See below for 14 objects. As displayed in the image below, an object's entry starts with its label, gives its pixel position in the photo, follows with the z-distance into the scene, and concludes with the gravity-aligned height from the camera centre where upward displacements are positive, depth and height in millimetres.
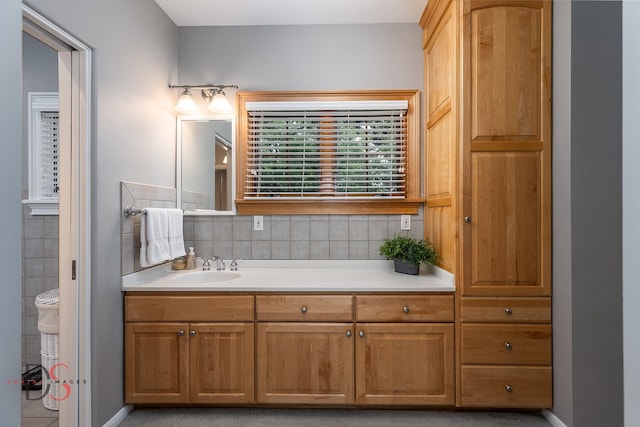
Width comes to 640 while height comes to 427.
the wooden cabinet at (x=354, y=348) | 2016 -807
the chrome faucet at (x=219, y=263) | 2578 -388
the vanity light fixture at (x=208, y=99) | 2592 +859
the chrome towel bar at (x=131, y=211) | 2016 +7
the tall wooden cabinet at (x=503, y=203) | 1956 +51
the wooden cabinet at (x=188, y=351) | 2033 -824
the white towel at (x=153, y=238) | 2084 -157
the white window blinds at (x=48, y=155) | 2209 +372
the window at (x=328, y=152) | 2617 +460
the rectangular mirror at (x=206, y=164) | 2682 +378
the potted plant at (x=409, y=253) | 2338 -285
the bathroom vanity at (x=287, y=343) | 2020 -779
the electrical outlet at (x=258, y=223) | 2680 -85
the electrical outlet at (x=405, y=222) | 2627 -76
